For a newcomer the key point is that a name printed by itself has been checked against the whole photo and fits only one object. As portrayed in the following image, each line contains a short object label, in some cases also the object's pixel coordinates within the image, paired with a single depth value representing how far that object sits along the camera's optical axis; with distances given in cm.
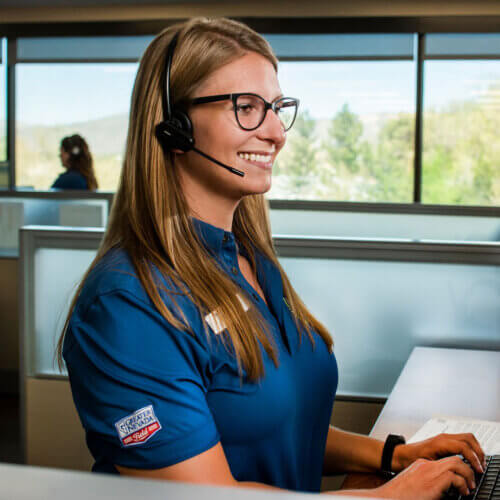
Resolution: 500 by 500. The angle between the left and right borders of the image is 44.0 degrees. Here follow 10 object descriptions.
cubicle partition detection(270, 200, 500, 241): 285
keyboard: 80
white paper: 103
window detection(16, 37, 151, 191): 713
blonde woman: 62
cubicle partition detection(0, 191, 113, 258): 315
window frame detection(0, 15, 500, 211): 532
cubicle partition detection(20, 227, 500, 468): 156
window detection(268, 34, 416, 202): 627
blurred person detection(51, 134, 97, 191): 434
